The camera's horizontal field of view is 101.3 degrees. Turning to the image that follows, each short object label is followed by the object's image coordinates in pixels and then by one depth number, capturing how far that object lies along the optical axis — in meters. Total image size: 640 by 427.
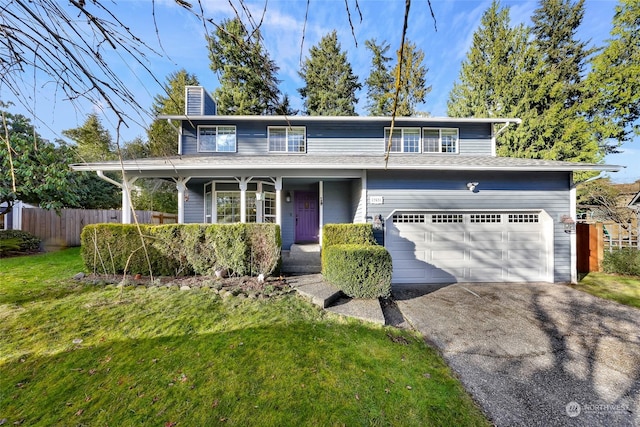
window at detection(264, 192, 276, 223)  8.87
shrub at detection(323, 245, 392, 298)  5.07
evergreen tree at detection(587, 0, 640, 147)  12.91
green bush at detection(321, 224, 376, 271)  6.11
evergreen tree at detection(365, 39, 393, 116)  18.48
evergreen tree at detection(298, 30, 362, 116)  18.55
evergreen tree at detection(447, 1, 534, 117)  15.73
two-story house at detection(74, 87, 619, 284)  6.63
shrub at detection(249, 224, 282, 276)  6.00
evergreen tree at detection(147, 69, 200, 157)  17.69
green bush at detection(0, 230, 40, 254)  8.52
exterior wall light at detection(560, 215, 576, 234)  6.58
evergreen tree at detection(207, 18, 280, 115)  15.96
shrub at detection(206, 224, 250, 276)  5.91
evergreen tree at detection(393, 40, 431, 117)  17.84
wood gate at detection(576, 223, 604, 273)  7.50
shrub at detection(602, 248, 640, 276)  7.16
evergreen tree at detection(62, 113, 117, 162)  15.00
